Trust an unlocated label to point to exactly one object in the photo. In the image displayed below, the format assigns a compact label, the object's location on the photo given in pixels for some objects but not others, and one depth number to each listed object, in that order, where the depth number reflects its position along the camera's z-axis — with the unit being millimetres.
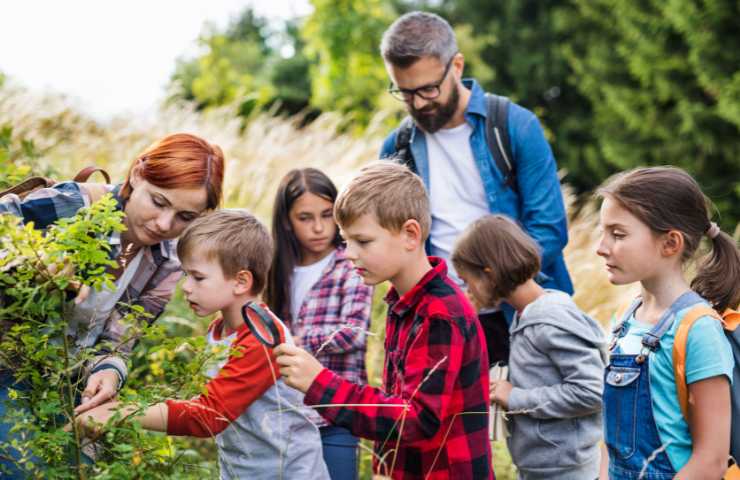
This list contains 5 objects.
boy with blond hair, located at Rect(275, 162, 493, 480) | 2443
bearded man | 3840
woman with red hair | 2695
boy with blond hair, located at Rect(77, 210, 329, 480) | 2758
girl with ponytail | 2480
